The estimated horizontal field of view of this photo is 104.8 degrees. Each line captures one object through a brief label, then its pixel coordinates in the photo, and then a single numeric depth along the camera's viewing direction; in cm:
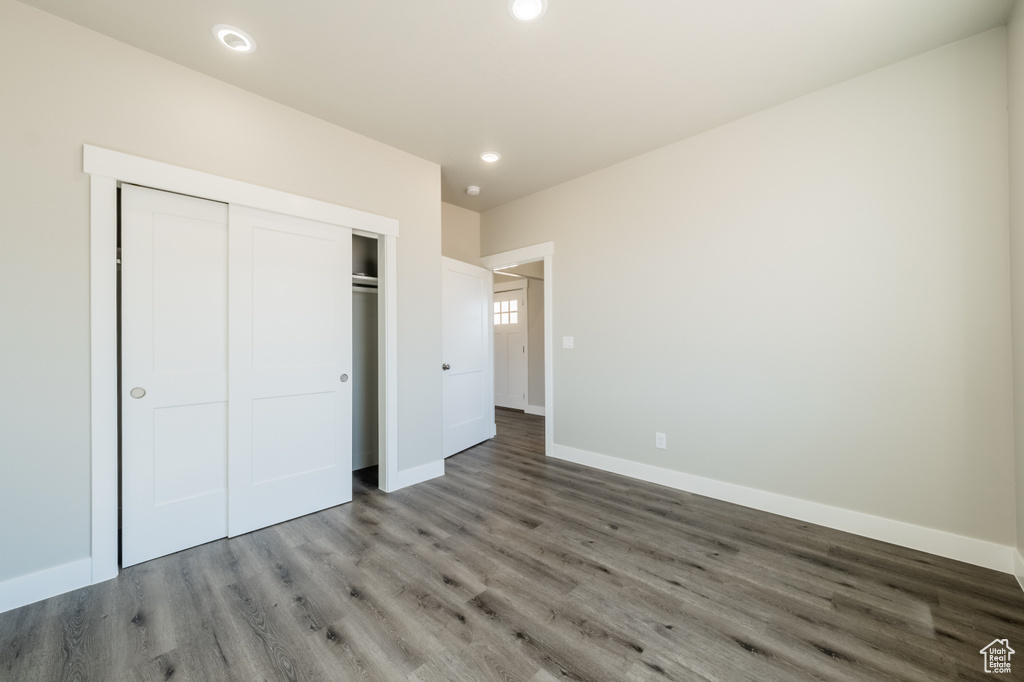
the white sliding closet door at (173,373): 215
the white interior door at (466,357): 413
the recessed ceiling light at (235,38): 200
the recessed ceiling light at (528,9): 184
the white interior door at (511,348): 665
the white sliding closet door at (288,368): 249
